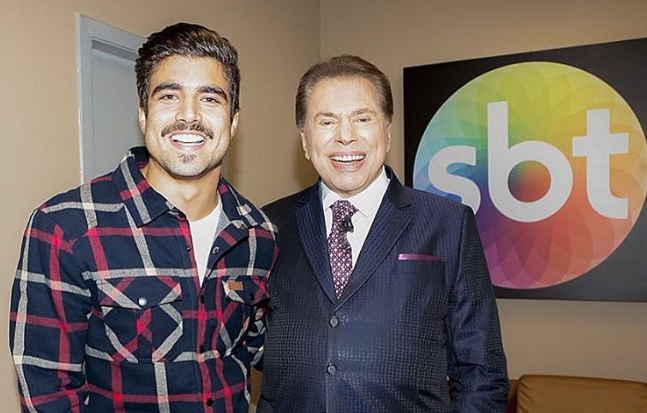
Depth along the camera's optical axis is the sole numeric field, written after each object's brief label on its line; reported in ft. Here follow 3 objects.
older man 5.41
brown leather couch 9.18
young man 4.88
